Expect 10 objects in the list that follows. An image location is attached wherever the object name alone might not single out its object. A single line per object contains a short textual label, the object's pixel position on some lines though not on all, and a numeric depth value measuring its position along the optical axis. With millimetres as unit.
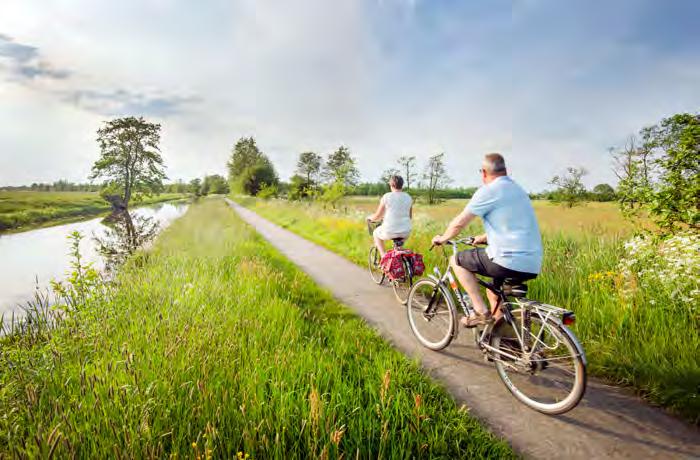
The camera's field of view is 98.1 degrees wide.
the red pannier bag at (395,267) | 5875
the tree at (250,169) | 60062
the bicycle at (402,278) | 5852
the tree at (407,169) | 39781
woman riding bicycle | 6090
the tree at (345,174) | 22328
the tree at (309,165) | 42969
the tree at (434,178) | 40750
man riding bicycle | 2906
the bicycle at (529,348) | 2613
